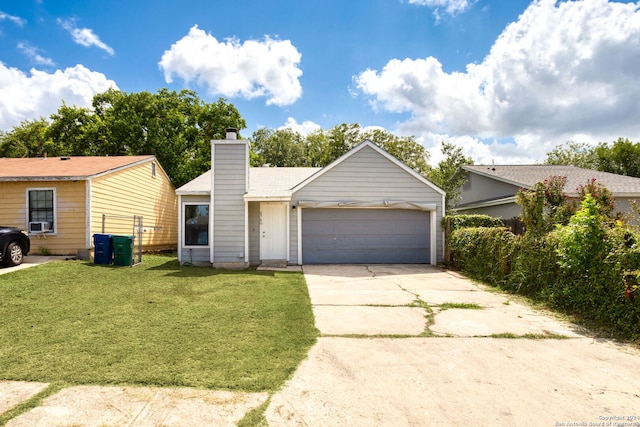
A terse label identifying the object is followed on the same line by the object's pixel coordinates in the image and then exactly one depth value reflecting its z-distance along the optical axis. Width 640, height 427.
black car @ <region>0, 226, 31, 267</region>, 8.66
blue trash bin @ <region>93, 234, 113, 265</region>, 10.14
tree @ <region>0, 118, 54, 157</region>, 29.48
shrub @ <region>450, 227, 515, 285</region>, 7.92
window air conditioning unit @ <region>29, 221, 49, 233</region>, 10.90
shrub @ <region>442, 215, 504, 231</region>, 11.53
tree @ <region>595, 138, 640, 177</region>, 32.34
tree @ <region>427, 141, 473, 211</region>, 18.19
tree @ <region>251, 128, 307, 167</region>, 34.69
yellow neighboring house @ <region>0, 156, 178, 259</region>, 11.03
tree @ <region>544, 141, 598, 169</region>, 36.06
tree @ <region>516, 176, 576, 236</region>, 6.98
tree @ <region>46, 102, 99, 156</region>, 23.03
